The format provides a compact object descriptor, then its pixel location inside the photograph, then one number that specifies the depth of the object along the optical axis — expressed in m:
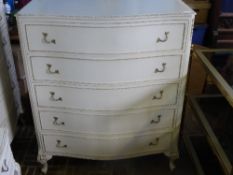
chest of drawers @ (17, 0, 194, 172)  1.35
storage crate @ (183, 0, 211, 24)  2.26
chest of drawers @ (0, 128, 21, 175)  1.19
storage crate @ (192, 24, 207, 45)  2.36
